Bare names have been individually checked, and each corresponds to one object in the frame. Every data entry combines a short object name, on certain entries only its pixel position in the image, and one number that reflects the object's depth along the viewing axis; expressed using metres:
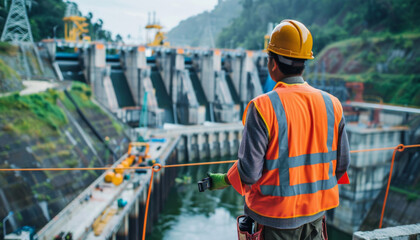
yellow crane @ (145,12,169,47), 43.79
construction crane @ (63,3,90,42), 38.57
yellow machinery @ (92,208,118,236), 13.26
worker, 2.53
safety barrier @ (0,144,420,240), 4.24
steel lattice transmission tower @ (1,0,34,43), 29.41
